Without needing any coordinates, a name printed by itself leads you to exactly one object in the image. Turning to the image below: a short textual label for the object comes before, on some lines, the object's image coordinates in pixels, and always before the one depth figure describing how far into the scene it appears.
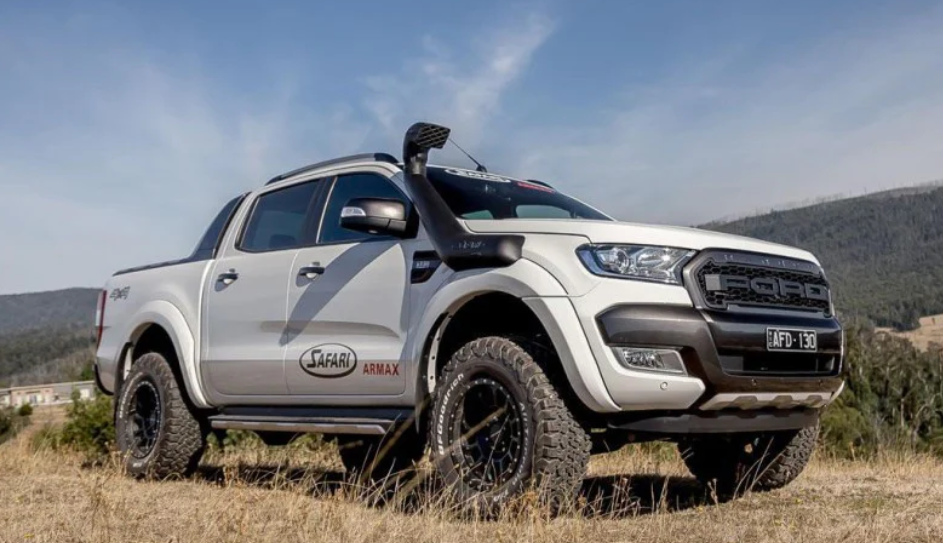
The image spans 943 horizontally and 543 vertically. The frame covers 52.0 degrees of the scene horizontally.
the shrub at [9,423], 52.99
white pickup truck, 4.29
